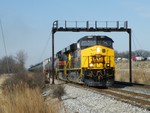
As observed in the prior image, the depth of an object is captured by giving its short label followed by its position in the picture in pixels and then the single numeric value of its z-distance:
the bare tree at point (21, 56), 143.62
